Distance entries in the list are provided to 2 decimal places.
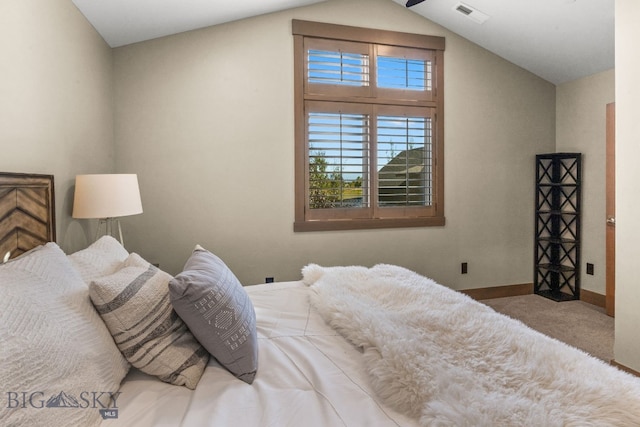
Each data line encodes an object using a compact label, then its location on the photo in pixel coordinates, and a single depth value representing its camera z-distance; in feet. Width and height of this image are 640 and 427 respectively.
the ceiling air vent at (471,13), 11.16
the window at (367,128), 11.71
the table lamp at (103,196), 7.30
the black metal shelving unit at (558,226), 13.20
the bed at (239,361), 2.89
